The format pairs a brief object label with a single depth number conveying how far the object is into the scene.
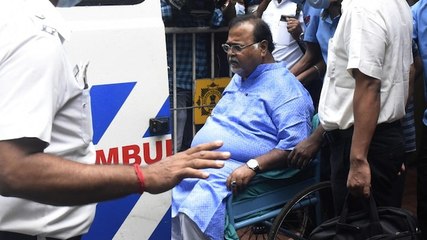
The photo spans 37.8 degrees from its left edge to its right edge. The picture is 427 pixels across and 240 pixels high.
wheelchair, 3.01
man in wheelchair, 2.93
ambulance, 2.31
